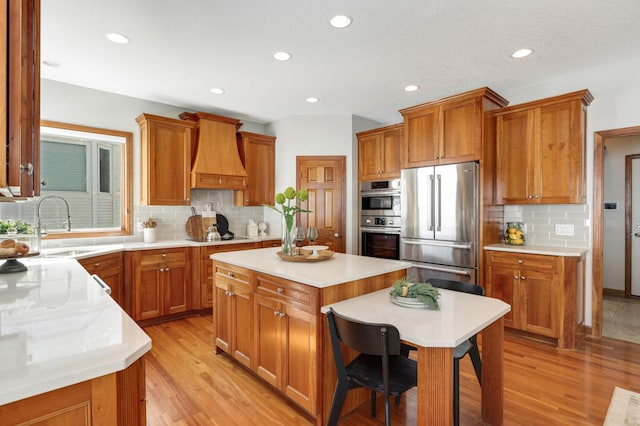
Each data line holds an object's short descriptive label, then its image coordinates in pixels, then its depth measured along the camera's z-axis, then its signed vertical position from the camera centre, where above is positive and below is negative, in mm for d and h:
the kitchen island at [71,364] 815 -400
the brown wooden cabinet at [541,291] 3111 -776
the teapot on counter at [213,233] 4438 -267
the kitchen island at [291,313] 1956 -683
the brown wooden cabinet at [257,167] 4977 +736
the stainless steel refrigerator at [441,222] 3568 -92
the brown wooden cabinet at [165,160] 4055 +686
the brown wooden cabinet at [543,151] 3287 +665
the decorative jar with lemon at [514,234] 3754 -236
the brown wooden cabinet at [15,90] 904 +351
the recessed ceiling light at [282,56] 2994 +1464
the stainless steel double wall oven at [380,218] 4473 -62
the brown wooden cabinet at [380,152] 4527 +880
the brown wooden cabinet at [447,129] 3564 +987
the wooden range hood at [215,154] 4418 +828
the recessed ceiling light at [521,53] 2919 +1449
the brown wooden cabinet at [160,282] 3705 -802
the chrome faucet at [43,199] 3550 +131
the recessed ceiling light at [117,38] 2656 +1446
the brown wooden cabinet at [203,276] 4125 -786
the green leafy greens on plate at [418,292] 1745 -435
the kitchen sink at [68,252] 3217 -392
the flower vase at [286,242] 2656 -230
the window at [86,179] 3695 +422
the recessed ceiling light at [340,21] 2428 +1451
